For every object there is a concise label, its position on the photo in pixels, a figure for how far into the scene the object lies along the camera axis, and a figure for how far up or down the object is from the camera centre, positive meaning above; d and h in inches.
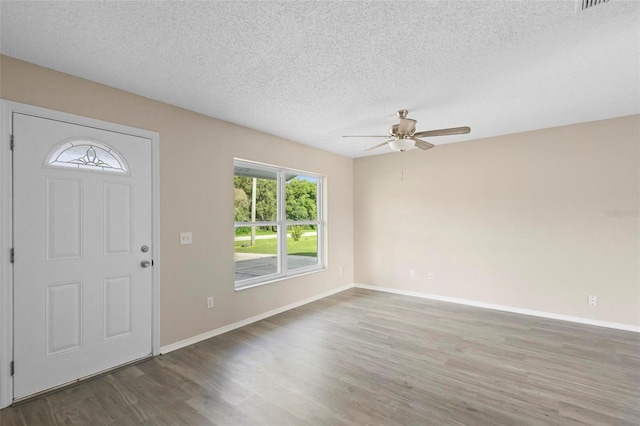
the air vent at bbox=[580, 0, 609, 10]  65.0 +47.0
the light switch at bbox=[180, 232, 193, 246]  126.1 -8.3
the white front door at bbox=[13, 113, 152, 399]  88.0 -10.3
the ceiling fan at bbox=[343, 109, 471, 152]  119.7 +34.0
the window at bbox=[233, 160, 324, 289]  157.4 -3.2
